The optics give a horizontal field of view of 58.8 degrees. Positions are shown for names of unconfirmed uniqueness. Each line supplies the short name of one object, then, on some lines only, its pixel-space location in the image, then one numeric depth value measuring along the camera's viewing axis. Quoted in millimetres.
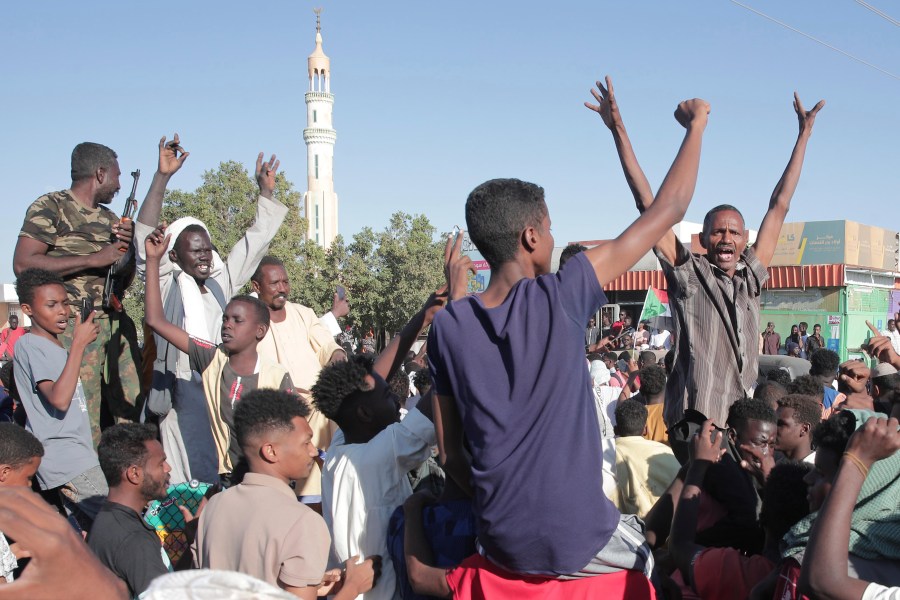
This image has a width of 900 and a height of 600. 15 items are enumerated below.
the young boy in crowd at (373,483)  2934
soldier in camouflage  4797
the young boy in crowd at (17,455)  3539
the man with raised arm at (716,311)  4008
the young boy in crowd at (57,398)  4258
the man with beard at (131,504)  3207
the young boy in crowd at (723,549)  2951
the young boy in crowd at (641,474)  4039
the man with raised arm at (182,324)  4887
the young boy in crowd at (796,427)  4164
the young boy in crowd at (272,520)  2799
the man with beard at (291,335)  4996
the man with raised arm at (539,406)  2223
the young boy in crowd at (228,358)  4406
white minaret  80375
